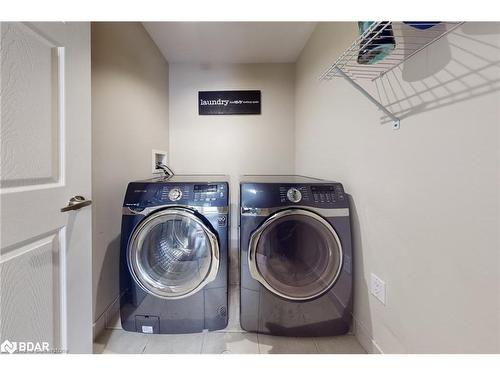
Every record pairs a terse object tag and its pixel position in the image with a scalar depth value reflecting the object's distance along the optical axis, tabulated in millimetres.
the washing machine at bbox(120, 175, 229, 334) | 1311
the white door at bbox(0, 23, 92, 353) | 679
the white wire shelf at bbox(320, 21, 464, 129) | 771
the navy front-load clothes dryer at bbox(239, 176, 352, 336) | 1285
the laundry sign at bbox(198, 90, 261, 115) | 2529
